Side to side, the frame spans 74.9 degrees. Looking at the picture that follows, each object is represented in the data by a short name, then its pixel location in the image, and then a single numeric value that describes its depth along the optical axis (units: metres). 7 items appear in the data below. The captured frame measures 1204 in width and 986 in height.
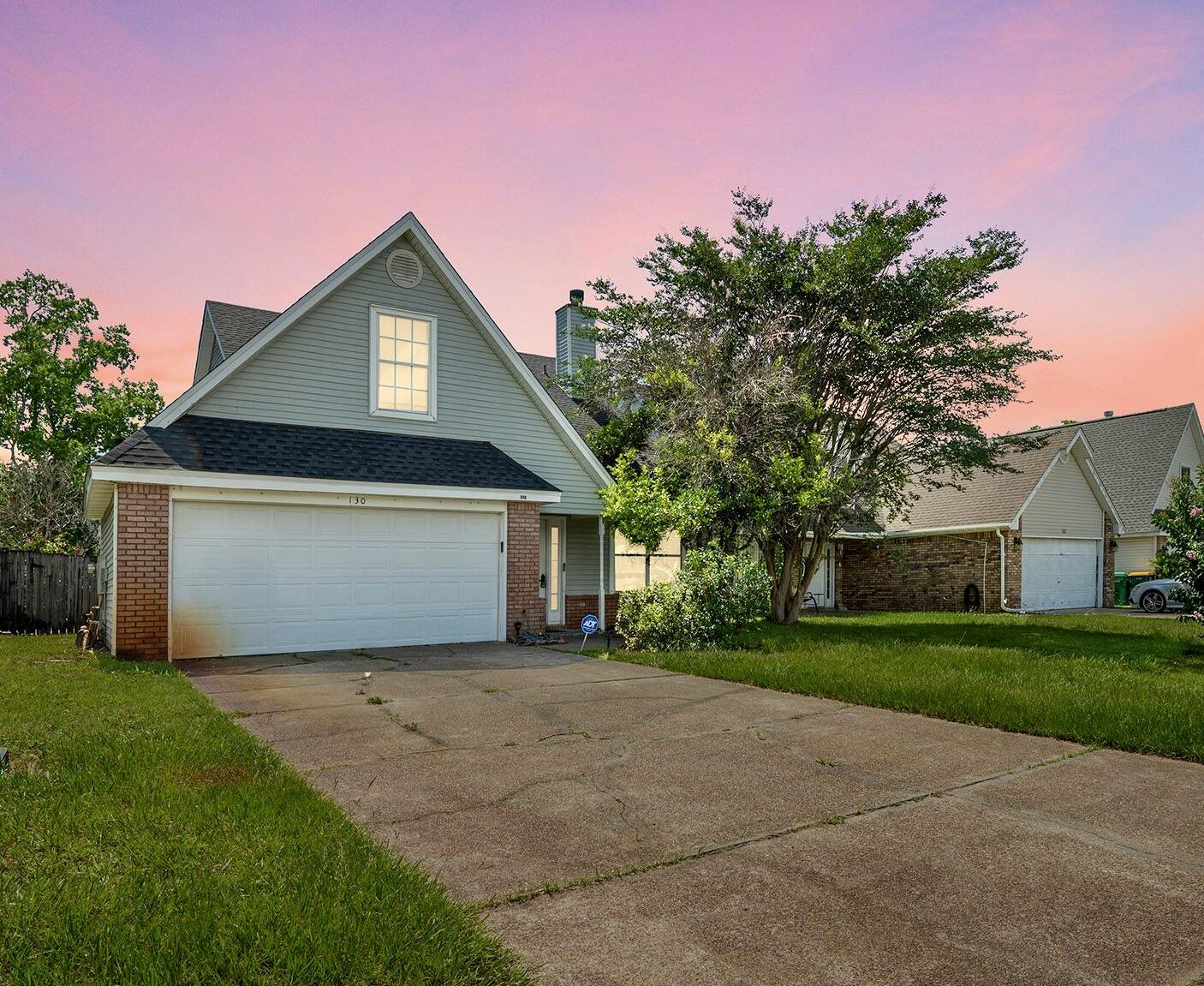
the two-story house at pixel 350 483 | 11.51
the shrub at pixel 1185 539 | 12.46
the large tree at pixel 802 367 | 15.71
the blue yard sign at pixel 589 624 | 12.91
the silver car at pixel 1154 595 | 24.12
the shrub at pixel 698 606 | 12.98
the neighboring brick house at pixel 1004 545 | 24.44
